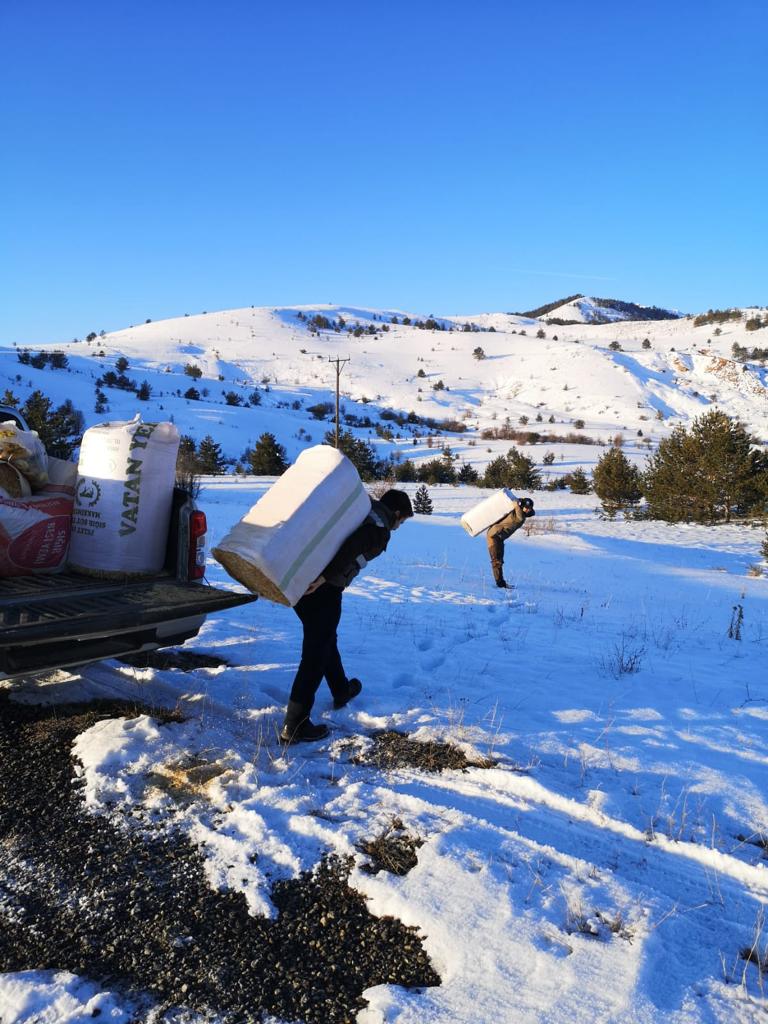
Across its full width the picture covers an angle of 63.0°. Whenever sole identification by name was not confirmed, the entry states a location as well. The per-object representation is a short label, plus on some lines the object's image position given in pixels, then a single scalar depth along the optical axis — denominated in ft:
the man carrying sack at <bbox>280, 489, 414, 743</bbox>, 12.66
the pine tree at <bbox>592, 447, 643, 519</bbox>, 83.20
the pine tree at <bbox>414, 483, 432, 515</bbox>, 75.10
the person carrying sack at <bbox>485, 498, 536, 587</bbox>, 34.53
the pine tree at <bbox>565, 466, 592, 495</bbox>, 98.63
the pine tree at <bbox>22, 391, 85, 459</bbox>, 56.18
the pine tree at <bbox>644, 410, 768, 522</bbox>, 74.13
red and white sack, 13.61
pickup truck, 10.84
